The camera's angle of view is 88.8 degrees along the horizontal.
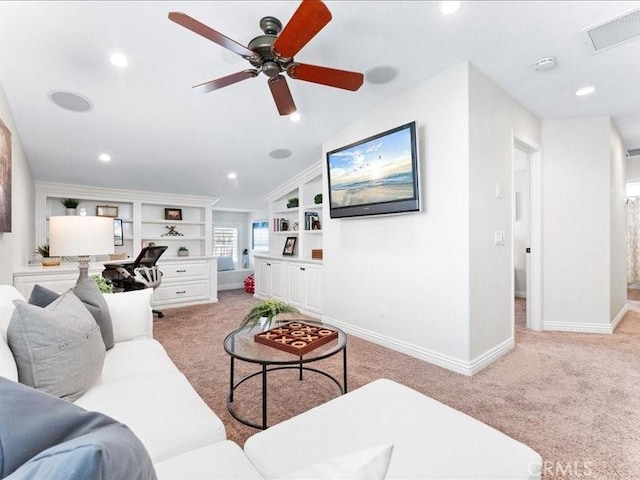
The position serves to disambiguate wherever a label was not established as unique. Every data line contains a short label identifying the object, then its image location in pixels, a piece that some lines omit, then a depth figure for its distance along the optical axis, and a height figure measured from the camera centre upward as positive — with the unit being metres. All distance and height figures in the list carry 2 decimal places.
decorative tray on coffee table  1.86 -0.60
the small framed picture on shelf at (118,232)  5.28 +0.16
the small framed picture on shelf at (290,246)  5.67 -0.10
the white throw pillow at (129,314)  2.16 -0.49
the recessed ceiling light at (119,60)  2.51 +1.43
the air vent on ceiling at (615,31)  2.10 +1.39
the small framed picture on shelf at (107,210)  5.23 +0.52
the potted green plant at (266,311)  2.22 -0.49
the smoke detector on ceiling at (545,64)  2.55 +1.38
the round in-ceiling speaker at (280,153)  4.47 +1.22
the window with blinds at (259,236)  8.08 +0.11
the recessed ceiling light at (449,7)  2.00 +1.43
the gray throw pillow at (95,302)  1.74 -0.35
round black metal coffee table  1.76 -0.63
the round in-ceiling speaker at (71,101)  2.94 +1.33
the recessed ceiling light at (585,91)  3.02 +1.37
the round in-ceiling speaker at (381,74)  2.77 +1.45
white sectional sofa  0.96 -0.67
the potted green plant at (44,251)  4.33 -0.10
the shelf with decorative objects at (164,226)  4.92 +0.29
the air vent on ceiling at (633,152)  4.91 +1.29
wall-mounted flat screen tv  2.92 +0.64
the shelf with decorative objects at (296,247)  4.72 -0.12
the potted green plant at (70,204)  4.90 +0.59
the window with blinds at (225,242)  8.01 -0.03
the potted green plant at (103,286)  2.73 -0.37
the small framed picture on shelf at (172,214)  5.94 +0.51
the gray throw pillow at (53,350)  1.23 -0.43
